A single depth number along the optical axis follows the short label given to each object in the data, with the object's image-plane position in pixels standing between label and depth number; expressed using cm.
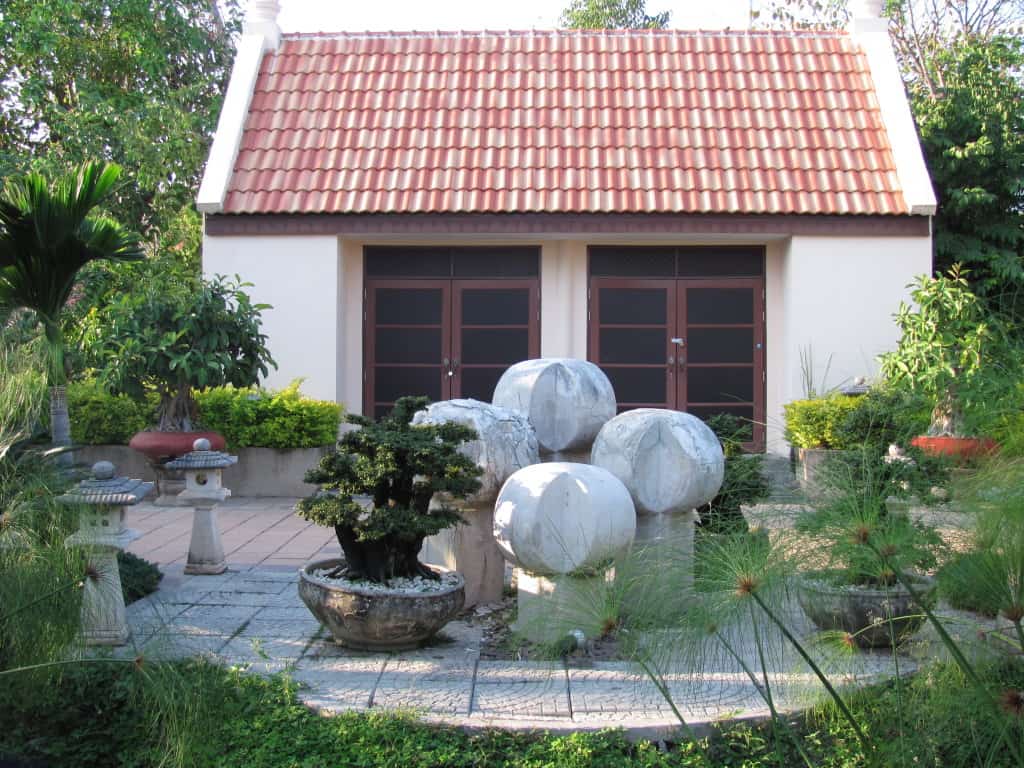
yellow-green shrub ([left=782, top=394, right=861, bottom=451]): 1094
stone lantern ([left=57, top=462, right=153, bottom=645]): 535
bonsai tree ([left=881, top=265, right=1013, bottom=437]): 967
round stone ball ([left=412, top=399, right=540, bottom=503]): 661
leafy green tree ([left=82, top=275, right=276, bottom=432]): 1065
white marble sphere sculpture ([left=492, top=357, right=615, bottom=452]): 731
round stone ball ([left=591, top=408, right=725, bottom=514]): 659
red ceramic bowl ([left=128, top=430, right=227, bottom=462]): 1106
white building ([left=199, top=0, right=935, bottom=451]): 1252
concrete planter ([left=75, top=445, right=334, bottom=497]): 1161
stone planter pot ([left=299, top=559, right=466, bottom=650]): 555
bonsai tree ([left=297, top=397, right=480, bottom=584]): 566
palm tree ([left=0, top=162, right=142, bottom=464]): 715
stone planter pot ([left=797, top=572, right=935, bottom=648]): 459
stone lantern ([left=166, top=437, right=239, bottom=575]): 762
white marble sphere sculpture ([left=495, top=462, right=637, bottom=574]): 571
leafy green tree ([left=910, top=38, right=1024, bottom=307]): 1371
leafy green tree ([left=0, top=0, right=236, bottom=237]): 1592
